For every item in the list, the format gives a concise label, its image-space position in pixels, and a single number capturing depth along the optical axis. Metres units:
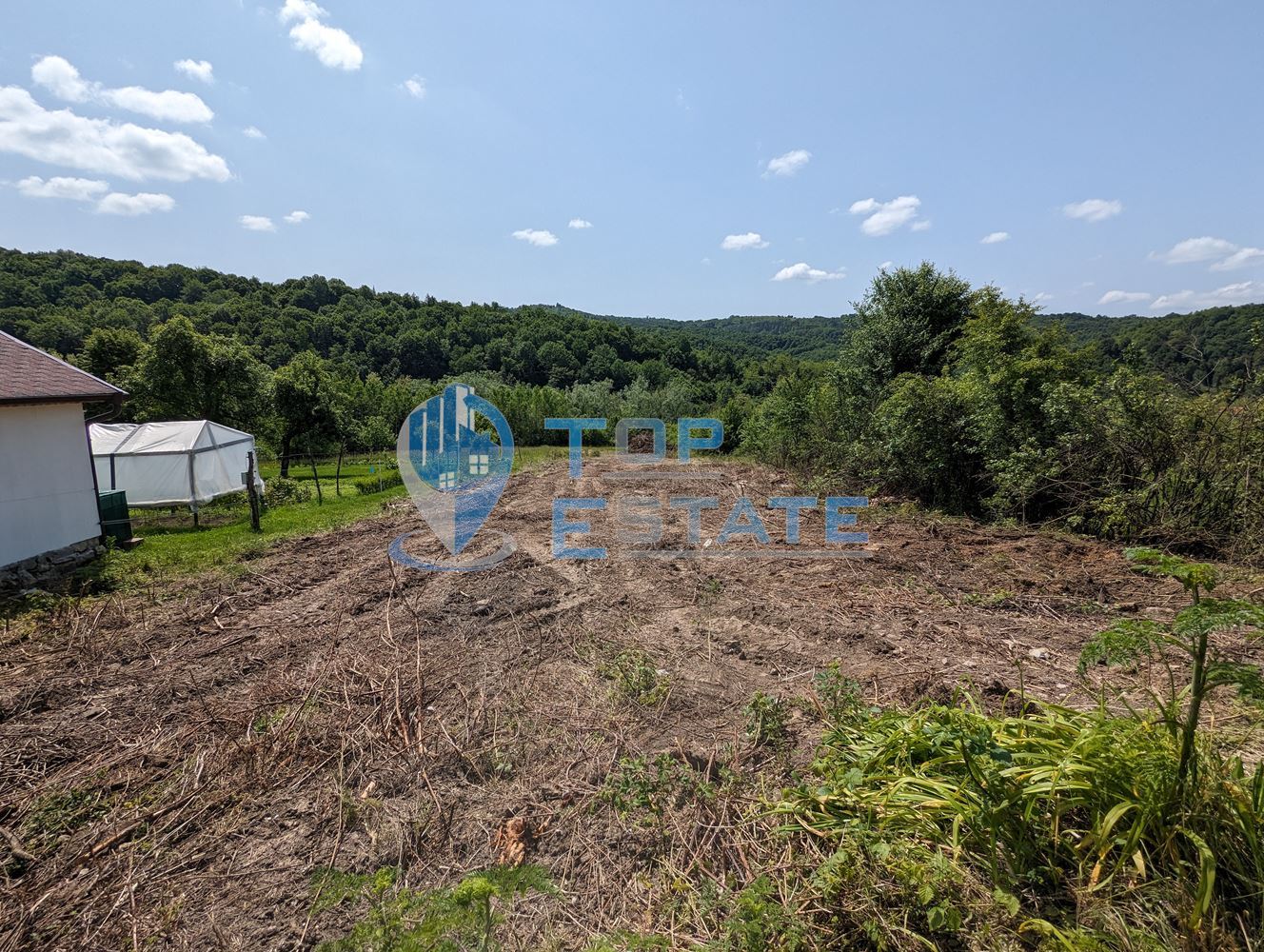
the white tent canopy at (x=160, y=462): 11.66
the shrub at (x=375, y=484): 16.28
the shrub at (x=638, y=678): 3.49
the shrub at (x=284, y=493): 12.84
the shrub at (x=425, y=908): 1.86
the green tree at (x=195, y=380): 16.86
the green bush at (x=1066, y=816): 1.56
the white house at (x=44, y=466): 6.44
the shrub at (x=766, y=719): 2.92
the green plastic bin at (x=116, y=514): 8.24
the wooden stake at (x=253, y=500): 9.03
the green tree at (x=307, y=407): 18.45
